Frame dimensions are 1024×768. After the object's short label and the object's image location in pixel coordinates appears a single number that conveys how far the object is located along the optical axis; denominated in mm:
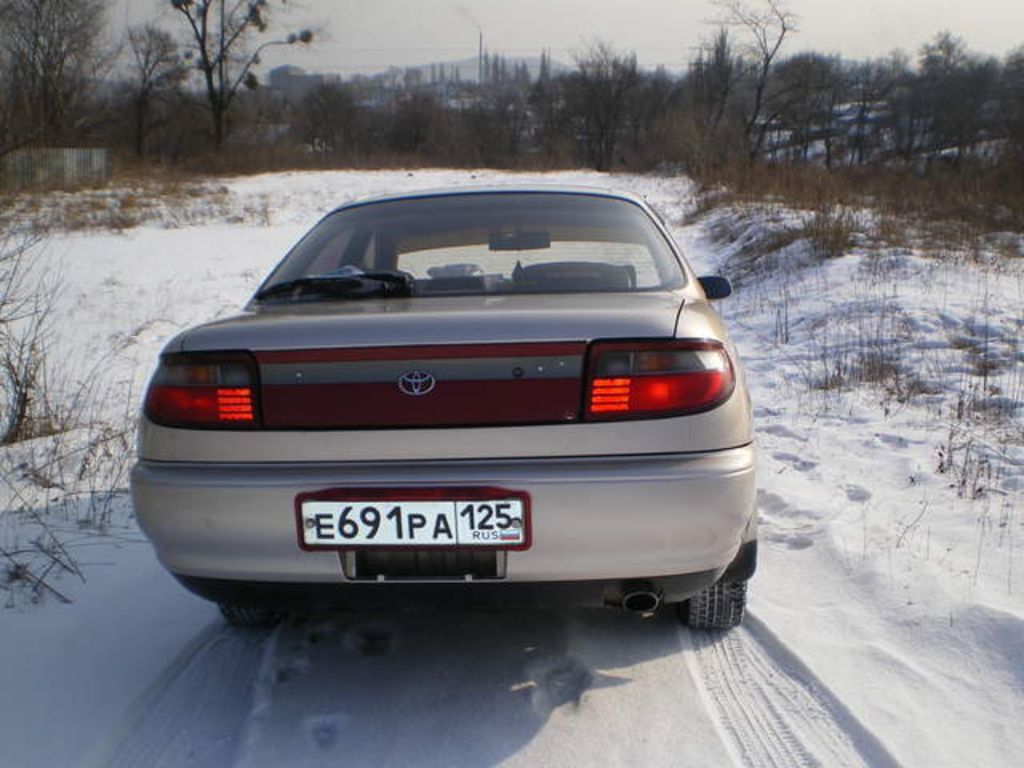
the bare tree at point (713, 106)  25625
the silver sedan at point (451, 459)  1907
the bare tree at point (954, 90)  39625
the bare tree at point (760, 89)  36281
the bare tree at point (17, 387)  4215
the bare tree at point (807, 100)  41312
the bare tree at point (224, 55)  45938
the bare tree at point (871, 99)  43688
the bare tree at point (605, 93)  52688
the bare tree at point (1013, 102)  18922
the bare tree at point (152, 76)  42469
